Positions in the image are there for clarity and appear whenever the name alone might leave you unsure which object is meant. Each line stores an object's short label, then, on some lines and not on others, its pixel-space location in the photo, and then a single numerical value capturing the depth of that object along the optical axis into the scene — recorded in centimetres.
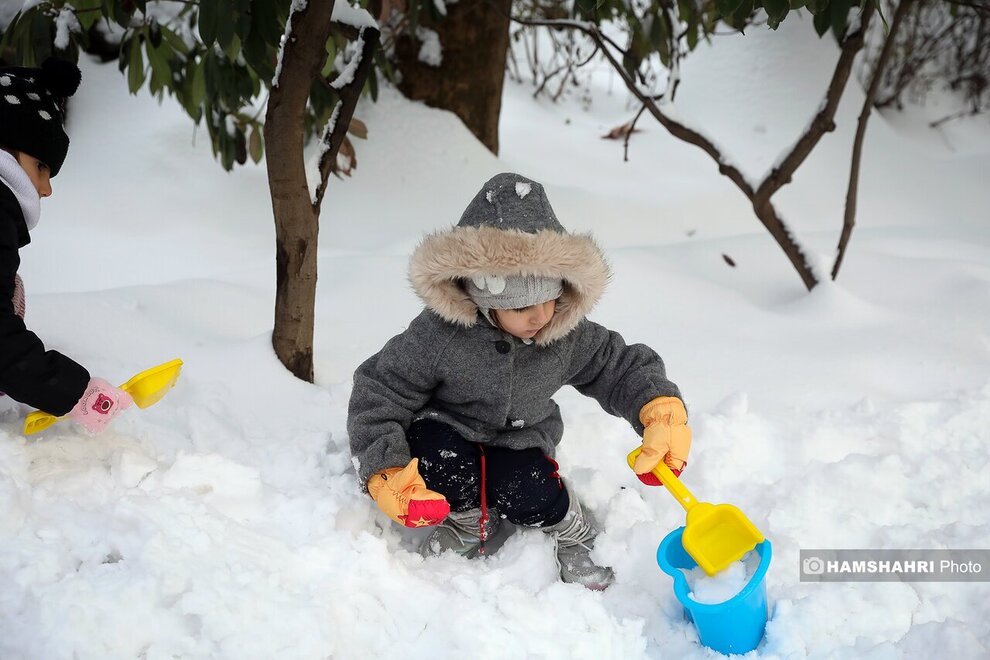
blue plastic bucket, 105
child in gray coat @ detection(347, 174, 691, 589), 120
